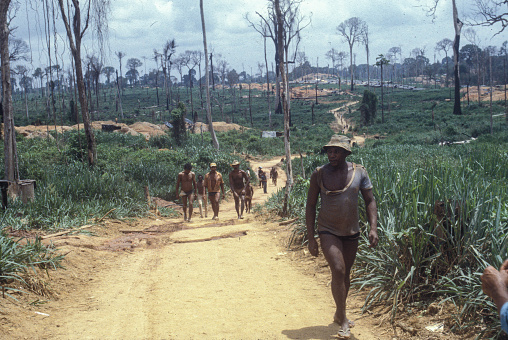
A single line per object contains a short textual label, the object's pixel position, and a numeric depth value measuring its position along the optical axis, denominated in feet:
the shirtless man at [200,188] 47.38
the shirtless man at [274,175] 82.31
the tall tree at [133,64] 391.63
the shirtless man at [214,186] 41.24
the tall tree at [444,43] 341.62
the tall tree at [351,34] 283.18
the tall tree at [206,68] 102.99
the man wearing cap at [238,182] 41.96
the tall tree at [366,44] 290.15
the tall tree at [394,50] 429.79
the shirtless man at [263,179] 71.77
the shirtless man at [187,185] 42.22
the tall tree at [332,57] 426.51
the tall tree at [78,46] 50.65
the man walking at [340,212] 13.71
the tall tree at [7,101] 37.76
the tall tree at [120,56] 258.53
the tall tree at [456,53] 139.95
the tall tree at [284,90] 37.22
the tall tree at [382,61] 178.09
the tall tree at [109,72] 317.09
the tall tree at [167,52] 214.98
